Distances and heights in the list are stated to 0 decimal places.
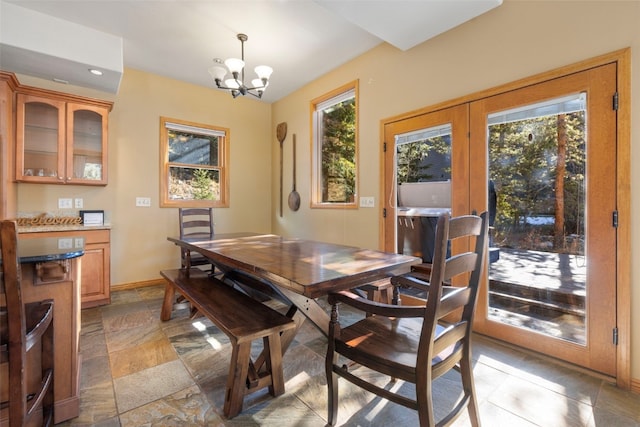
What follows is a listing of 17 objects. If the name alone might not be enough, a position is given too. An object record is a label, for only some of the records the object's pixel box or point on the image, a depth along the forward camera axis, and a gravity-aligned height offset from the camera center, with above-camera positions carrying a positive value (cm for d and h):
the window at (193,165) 405 +71
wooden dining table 126 -29
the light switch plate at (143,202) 381 +13
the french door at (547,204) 181 +5
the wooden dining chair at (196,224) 336 -17
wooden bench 149 -64
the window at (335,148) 366 +87
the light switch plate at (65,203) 329 +9
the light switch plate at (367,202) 328 +10
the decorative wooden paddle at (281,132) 466 +132
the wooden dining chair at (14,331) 98 -45
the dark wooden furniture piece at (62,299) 136 -45
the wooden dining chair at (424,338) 105 -62
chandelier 261 +132
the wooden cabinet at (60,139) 296 +82
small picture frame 330 -7
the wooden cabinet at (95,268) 303 -62
